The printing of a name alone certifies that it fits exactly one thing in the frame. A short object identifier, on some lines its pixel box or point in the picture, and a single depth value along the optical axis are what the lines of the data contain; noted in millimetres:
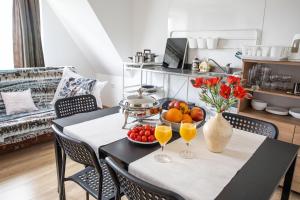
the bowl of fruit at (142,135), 1240
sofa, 2436
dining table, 900
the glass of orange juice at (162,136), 1127
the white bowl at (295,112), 2069
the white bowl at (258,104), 2316
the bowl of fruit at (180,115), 1398
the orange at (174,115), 1396
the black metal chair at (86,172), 1161
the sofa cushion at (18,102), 2812
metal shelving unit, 2631
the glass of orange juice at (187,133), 1156
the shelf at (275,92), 1980
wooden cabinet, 1949
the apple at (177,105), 1444
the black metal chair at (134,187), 786
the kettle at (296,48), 2008
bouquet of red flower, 1069
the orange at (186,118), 1380
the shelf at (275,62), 1912
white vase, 1158
